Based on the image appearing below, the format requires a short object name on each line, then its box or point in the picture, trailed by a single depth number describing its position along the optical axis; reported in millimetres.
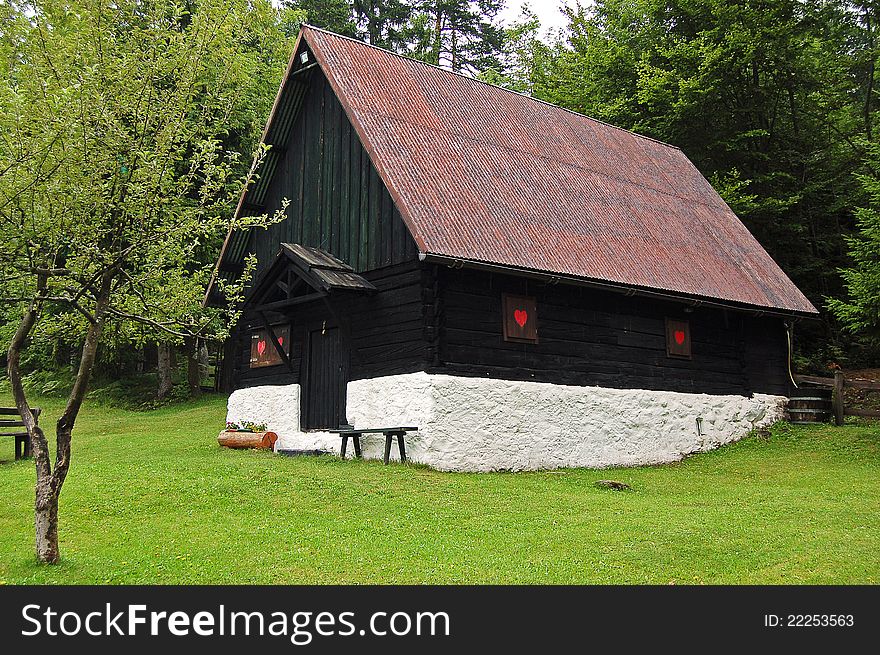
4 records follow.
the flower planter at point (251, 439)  17750
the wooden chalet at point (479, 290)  15109
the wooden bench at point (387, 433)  14398
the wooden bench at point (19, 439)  15492
